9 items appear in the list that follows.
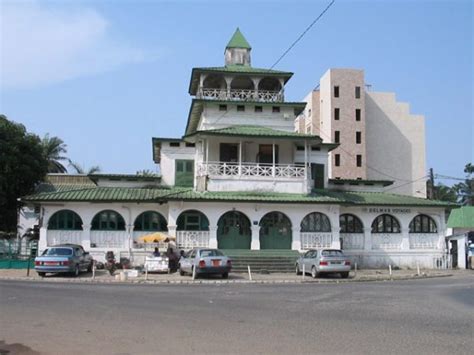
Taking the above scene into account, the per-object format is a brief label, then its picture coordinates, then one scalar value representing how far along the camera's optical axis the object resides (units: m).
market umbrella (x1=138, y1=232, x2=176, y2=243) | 30.94
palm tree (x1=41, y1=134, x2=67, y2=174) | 61.47
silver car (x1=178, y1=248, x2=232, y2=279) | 25.80
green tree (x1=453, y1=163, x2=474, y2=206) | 91.12
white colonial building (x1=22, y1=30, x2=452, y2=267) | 33.06
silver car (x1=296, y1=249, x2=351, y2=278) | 26.70
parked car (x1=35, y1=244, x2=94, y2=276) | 26.58
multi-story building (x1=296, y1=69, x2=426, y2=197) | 70.81
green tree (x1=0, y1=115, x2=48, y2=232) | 38.94
